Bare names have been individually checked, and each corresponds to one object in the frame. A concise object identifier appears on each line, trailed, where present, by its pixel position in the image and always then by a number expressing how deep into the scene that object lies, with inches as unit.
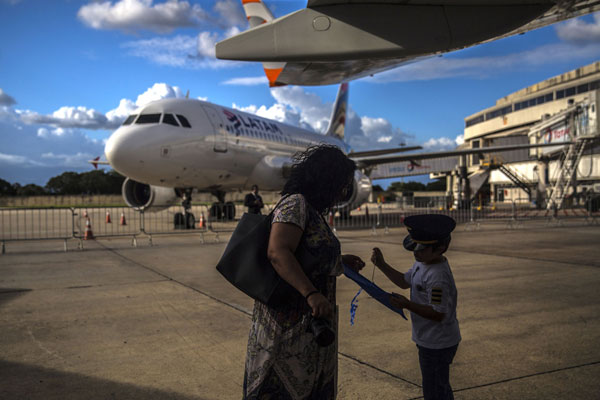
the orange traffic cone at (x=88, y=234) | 457.3
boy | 78.4
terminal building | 815.7
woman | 66.4
